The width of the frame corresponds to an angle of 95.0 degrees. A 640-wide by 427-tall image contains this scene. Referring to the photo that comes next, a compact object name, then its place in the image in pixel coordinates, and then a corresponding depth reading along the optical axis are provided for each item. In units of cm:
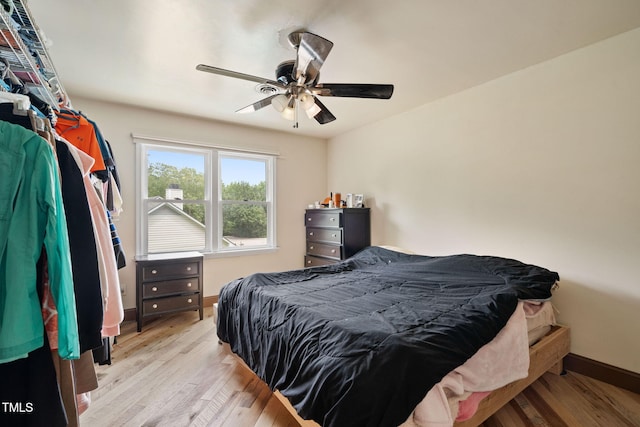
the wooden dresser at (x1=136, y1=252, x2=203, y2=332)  300
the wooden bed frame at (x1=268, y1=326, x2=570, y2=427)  143
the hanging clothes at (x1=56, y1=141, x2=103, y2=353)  97
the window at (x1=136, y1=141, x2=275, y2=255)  351
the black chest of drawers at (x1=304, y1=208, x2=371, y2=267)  372
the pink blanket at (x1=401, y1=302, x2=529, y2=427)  113
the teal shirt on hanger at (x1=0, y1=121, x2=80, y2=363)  77
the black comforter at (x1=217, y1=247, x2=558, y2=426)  114
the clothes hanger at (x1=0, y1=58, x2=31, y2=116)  92
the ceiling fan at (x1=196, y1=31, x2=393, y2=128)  175
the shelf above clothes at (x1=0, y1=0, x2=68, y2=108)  108
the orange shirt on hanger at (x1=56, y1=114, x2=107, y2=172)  176
